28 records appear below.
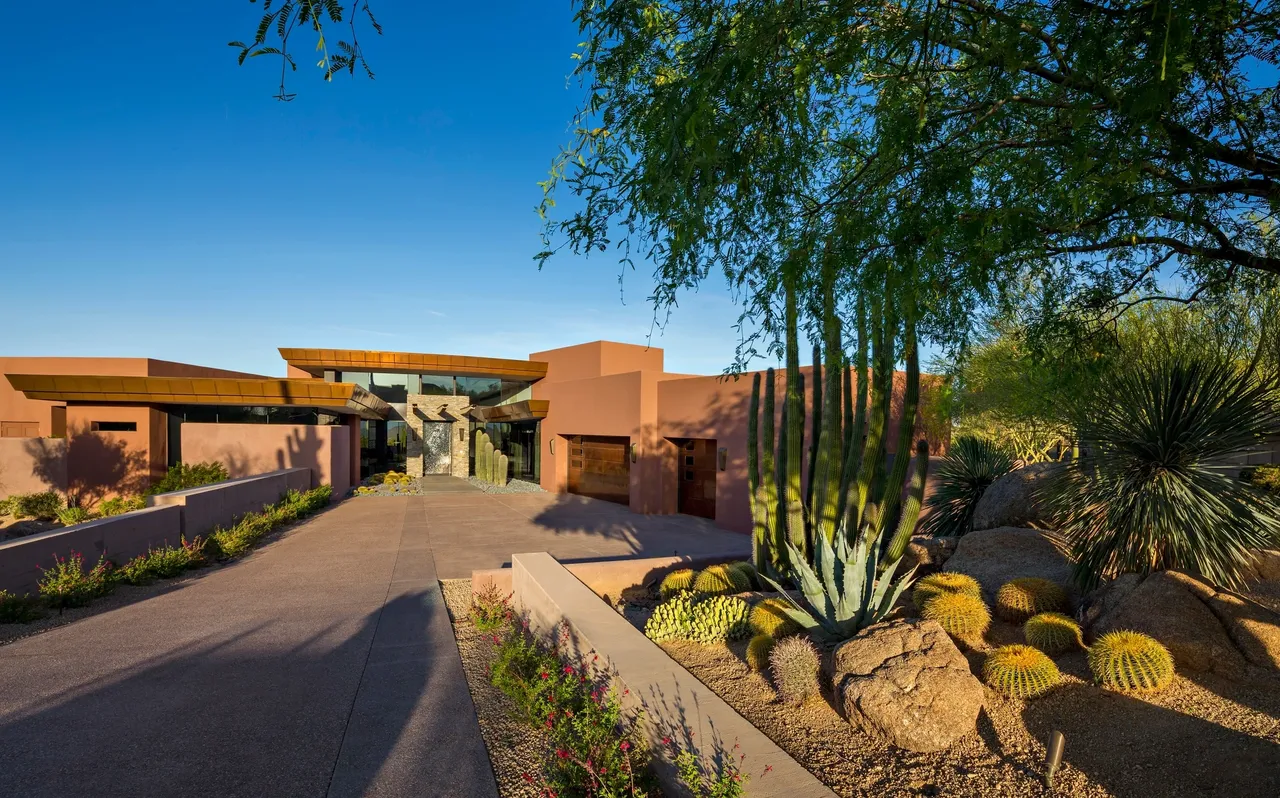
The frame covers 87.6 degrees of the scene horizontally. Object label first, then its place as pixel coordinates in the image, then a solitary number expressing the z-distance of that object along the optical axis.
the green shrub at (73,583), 7.63
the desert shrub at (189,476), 17.11
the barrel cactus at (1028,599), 5.38
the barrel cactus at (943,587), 5.66
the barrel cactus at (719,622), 6.20
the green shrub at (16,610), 7.12
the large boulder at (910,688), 3.93
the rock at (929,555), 7.48
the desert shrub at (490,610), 7.08
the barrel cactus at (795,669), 4.68
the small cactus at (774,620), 5.78
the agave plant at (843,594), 5.42
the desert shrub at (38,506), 16.94
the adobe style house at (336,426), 16.92
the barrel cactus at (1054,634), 4.75
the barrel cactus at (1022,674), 4.27
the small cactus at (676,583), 7.88
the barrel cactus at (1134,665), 4.09
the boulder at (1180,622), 4.29
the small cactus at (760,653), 5.38
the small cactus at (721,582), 7.59
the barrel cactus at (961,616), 5.12
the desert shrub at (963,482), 9.14
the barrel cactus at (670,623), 6.33
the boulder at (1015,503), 7.56
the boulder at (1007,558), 6.19
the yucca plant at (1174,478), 4.98
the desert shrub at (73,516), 15.35
